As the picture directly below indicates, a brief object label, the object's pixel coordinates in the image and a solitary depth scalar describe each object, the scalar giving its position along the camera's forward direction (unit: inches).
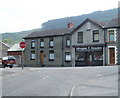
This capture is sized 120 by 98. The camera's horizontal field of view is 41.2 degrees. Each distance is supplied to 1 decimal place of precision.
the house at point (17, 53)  1624.9
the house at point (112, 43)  1021.1
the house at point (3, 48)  2029.1
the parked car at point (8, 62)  1087.7
